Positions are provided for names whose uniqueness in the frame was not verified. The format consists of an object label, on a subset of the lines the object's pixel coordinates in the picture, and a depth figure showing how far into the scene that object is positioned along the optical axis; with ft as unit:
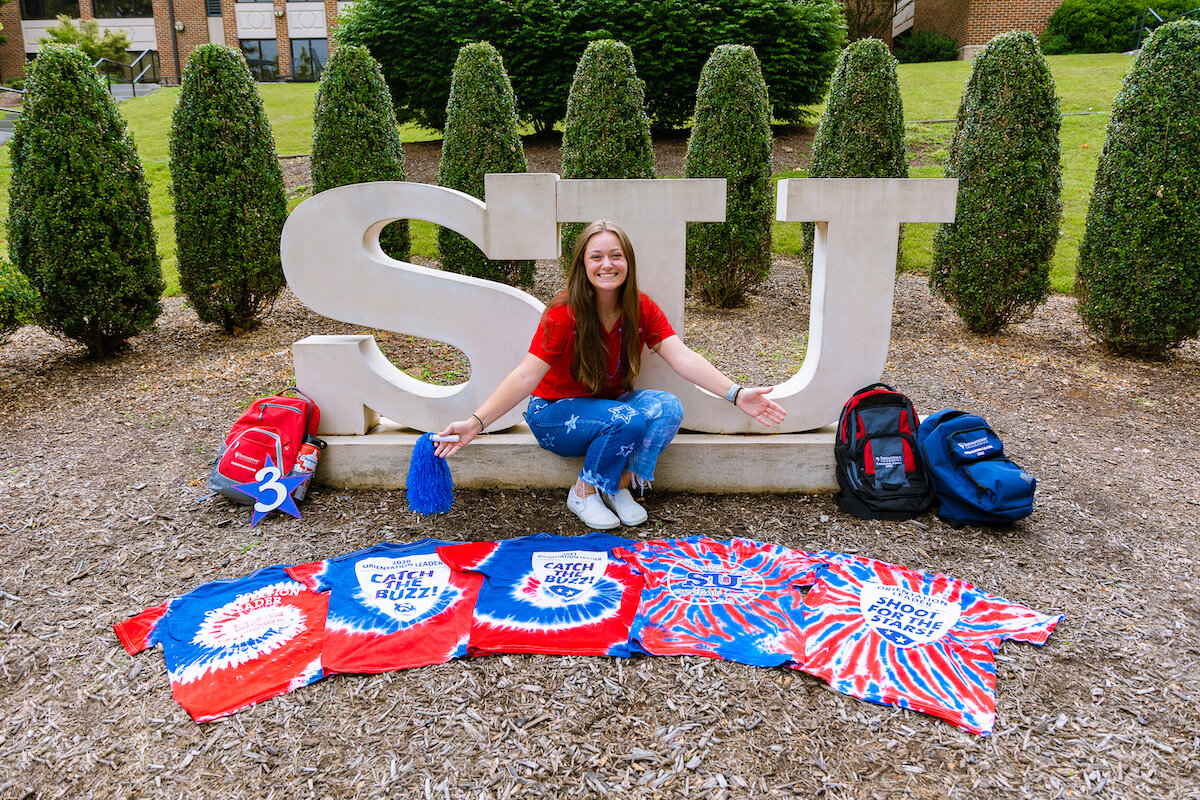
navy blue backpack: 10.57
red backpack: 11.21
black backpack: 11.17
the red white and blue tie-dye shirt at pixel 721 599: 8.16
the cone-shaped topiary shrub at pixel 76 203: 16.40
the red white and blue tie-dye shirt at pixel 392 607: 8.02
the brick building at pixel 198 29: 93.61
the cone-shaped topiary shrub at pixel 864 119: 21.75
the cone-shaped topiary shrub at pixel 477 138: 23.39
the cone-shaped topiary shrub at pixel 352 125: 21.76
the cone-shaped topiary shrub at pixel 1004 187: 18.75
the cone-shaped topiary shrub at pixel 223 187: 18.47
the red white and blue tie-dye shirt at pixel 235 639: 7.50
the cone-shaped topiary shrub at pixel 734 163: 22.26
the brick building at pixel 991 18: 75.82
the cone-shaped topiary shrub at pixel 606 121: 23.21
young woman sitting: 10.35
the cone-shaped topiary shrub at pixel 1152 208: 16.74
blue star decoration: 11.09
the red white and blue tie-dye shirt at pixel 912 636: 7.41
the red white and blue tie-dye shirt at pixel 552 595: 8.22
